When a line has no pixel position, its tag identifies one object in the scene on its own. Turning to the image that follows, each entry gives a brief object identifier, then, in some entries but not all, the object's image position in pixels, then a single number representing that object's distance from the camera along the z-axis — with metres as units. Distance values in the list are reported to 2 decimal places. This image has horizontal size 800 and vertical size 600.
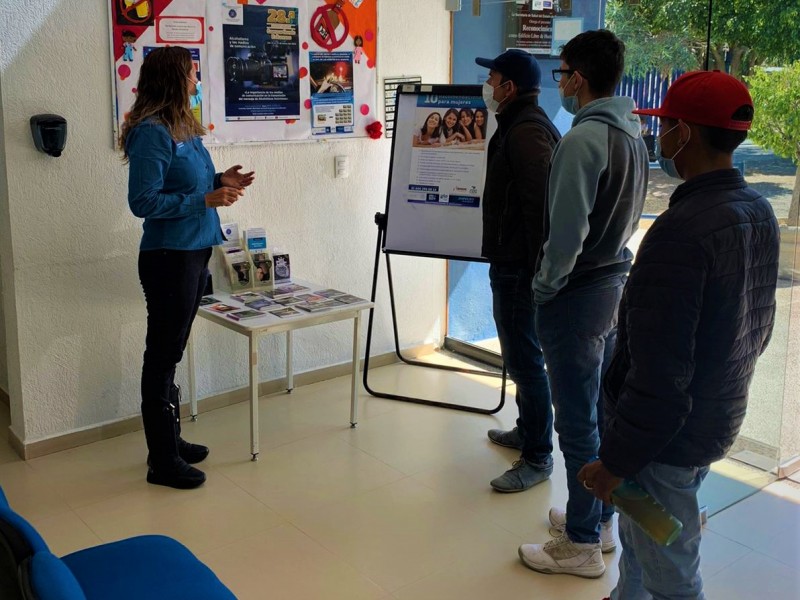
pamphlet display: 3.94
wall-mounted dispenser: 3.35
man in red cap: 1.63
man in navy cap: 2.92
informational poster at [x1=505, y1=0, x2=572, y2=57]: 4.24
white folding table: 3.42
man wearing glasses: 2.45
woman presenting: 3.03
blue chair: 1.86
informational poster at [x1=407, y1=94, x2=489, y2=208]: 4.01
